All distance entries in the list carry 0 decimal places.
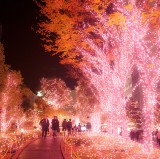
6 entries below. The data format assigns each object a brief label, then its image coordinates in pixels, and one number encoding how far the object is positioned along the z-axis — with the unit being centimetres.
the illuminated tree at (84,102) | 3821
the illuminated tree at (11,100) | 2816
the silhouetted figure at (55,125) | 2400
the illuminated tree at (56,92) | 4566
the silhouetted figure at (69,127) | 2585
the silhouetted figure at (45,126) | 2305
